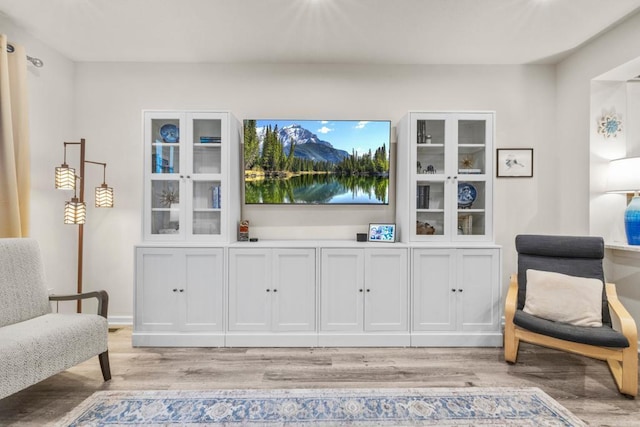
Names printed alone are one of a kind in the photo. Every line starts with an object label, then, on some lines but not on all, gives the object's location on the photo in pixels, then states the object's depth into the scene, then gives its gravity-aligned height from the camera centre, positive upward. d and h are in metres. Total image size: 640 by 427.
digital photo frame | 3.12 -0.17
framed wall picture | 3.37 +0.57
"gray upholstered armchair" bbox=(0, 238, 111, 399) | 1.79 -0.72
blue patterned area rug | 1.88 -1.19
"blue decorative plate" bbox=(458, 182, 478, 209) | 3.01 +0.20
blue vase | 2.68 -0.03
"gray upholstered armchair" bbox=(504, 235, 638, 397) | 2.18 -0.69
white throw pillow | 2.42 -0.63
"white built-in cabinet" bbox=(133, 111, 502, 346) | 2.87 -0.50
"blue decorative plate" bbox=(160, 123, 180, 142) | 2.96 +0.75
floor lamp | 2.74 +0.14
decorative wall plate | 3.00 +0.82
